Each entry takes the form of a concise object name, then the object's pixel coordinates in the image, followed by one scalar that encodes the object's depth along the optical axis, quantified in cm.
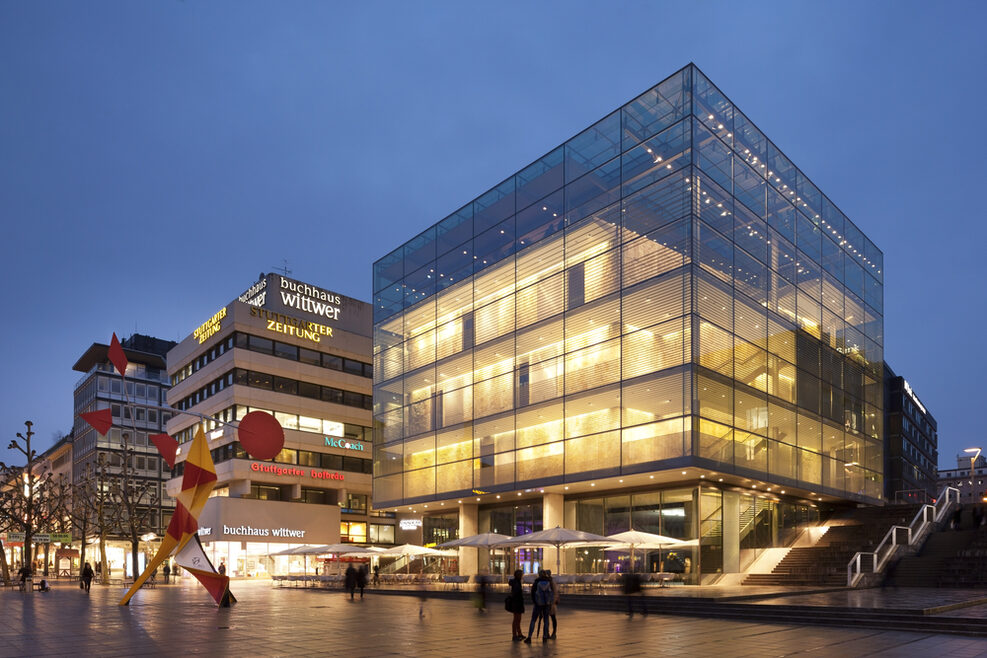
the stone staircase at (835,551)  3603
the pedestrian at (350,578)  3891
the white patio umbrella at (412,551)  4372
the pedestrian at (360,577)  3869
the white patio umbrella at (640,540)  3388
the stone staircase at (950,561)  3216
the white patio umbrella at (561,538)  3434
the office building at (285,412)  6988
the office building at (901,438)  7800
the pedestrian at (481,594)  2761
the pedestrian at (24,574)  4563
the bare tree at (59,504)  6345
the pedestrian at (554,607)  1911
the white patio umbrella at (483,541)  3772
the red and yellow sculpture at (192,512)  2942
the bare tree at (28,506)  5314
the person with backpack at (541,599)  1908
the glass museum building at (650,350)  3731
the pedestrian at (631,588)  2553
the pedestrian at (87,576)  4678
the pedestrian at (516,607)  1891
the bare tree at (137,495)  9844
